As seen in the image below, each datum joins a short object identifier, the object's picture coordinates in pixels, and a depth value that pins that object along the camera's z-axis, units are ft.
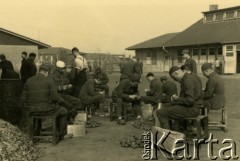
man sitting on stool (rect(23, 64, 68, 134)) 29.45
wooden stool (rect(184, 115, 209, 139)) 27.91
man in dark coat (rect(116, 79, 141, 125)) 38.49
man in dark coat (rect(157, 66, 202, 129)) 27.71
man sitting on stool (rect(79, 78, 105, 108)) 39.66
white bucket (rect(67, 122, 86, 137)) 31.33
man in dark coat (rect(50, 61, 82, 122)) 37.04
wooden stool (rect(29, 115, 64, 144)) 28.76
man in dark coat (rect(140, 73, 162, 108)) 39.40
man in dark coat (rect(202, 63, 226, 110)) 32.83
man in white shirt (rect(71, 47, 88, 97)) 42.52
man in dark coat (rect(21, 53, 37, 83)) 47.37
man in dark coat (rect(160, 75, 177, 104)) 37.27
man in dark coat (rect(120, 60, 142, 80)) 48.33
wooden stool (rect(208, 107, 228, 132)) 33.32
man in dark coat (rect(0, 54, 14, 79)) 48.40
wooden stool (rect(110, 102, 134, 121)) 38.50
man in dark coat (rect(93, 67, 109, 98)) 52.97
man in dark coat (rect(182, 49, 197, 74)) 46.21
